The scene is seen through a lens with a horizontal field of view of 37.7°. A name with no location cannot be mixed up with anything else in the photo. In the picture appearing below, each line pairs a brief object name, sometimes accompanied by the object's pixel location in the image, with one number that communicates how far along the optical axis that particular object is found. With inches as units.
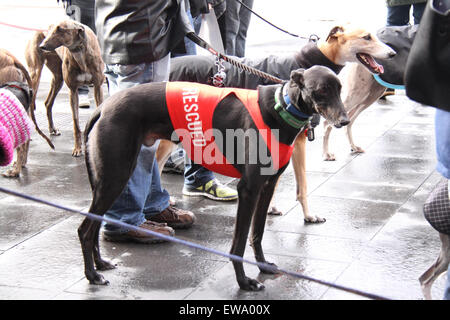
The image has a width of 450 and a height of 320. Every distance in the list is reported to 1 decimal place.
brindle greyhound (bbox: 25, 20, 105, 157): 263.0
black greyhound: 149.3
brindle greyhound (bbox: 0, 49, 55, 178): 159.9
